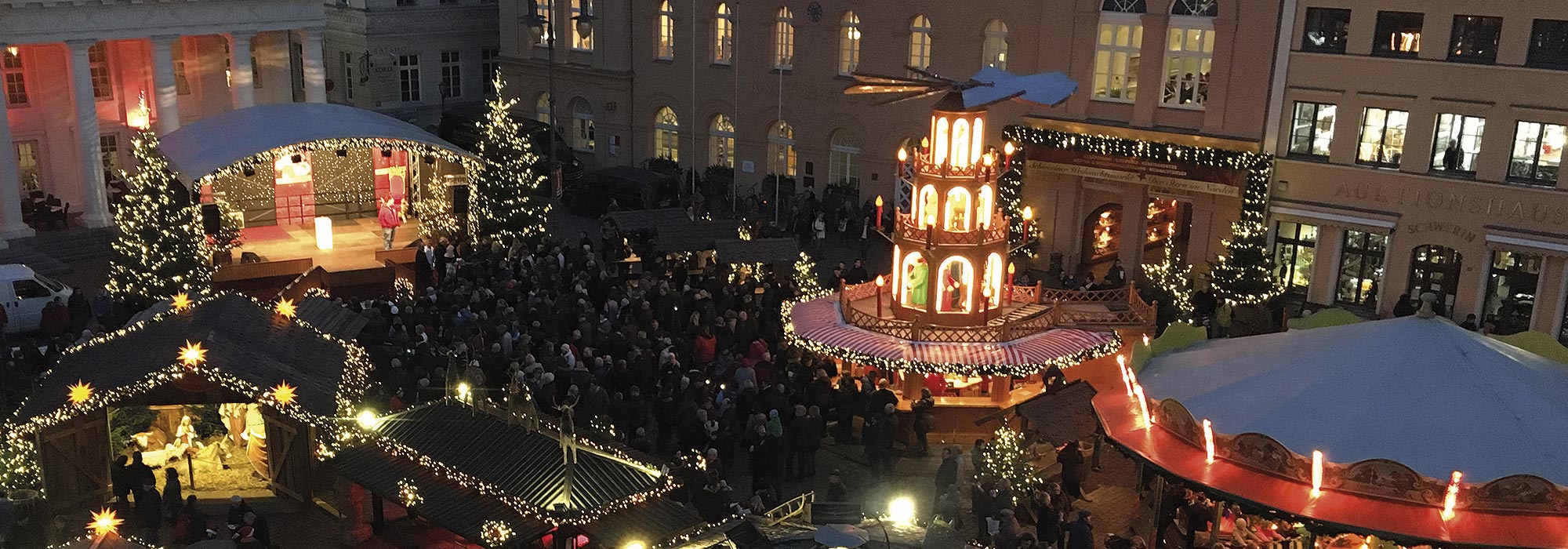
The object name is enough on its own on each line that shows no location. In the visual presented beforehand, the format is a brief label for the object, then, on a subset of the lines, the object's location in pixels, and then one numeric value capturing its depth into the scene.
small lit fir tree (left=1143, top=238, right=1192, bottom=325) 30.17
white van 29.59
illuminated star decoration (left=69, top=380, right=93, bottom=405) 19.55
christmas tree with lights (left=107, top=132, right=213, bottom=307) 30.23
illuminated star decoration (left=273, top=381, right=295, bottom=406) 20.22
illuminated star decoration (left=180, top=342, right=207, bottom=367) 19.86
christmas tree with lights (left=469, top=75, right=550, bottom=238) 35.06
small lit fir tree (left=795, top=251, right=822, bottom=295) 31.69
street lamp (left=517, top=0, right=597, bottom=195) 38.97
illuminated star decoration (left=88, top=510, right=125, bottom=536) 16.03
